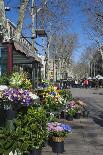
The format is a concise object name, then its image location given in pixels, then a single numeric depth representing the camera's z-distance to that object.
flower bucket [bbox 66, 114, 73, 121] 7.27
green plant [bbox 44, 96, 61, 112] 6.38
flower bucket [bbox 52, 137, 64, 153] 4.46
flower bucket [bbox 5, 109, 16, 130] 3.84
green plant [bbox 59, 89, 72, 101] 7.64
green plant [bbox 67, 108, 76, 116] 7.29
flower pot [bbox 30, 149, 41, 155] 3.93
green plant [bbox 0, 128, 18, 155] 3.68
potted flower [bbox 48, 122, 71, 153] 4.48
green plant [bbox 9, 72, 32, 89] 4.91
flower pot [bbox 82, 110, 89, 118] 7.89
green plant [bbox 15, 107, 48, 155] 3.78
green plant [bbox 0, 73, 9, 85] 5.14
